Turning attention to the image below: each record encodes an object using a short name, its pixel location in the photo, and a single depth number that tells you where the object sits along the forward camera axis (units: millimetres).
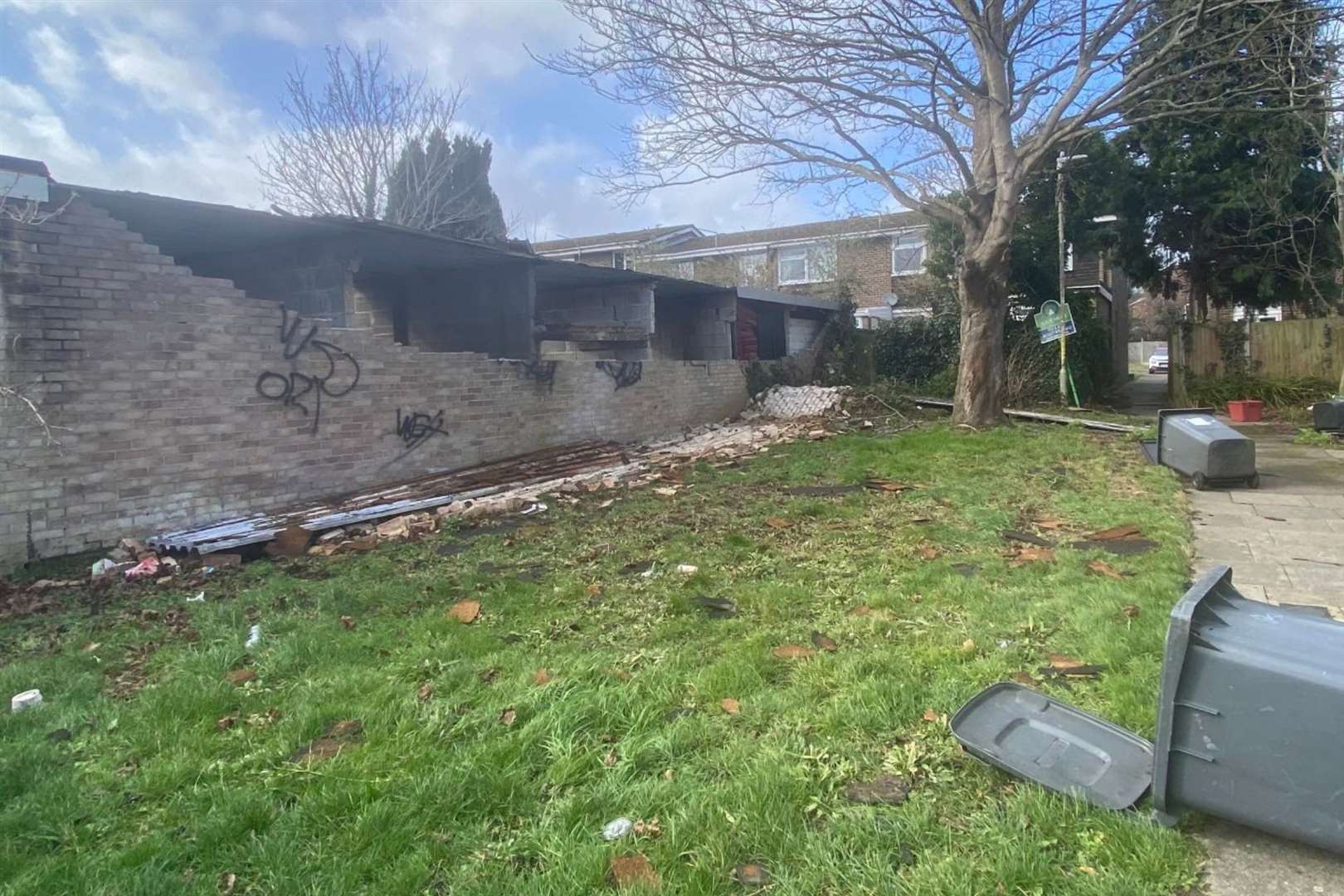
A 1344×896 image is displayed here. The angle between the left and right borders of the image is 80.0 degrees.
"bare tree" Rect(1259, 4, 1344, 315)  9805
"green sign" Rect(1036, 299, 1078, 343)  16344
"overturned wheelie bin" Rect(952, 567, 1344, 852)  2020
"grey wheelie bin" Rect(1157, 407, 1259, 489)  7824
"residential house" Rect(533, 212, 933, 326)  26219
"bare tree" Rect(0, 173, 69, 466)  5957
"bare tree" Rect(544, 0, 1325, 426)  10562
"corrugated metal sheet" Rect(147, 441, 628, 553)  6629
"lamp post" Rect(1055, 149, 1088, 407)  16719
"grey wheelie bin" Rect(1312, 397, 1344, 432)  11547
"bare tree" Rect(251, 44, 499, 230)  21688
